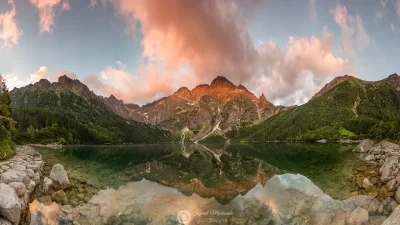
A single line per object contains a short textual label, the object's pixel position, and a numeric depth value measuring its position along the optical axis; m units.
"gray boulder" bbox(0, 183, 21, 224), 16.97
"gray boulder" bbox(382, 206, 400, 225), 14.92
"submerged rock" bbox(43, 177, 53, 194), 27.44
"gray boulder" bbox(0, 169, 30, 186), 22.77
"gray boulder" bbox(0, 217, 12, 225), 16.21
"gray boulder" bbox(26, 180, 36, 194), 25.09
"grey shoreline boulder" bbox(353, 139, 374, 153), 85.75
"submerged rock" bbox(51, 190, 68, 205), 23.95
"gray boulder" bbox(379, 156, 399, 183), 30.77
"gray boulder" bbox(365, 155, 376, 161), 56.45
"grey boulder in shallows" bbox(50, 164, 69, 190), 29.64
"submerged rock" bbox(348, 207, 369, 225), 18.19
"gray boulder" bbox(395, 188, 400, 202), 24.16
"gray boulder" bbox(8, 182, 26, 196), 21.29
